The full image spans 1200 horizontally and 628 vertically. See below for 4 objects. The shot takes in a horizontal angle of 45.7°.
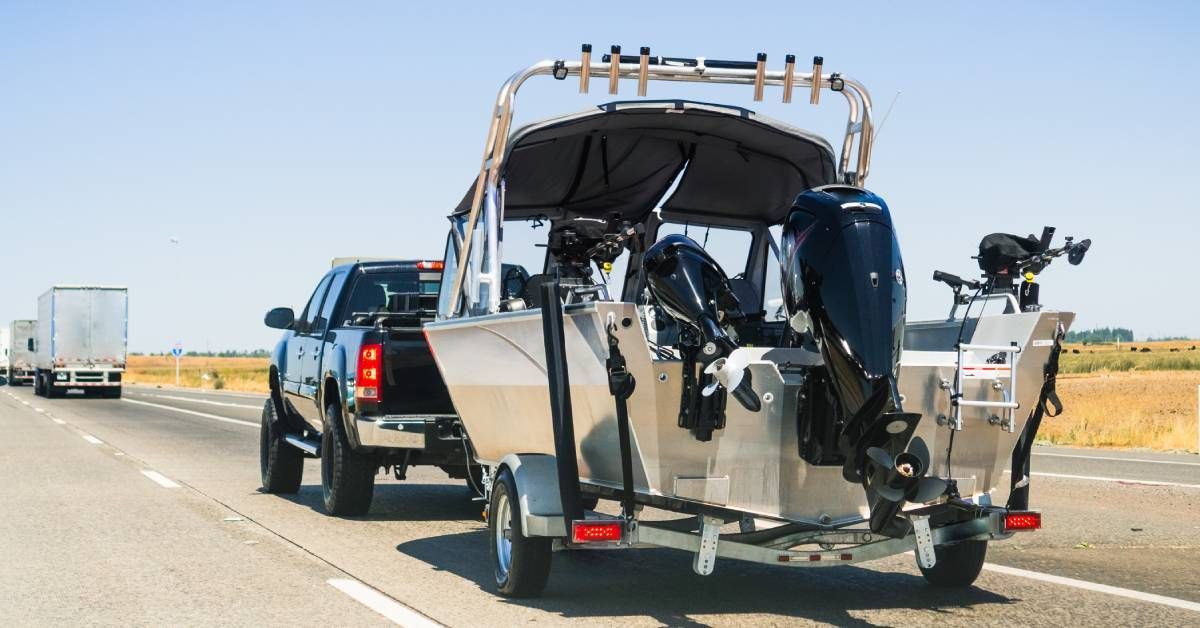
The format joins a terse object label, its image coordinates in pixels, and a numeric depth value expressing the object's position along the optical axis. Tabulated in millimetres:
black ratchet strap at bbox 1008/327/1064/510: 7297
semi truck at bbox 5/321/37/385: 71938
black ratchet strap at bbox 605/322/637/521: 6660
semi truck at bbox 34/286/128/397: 50469
